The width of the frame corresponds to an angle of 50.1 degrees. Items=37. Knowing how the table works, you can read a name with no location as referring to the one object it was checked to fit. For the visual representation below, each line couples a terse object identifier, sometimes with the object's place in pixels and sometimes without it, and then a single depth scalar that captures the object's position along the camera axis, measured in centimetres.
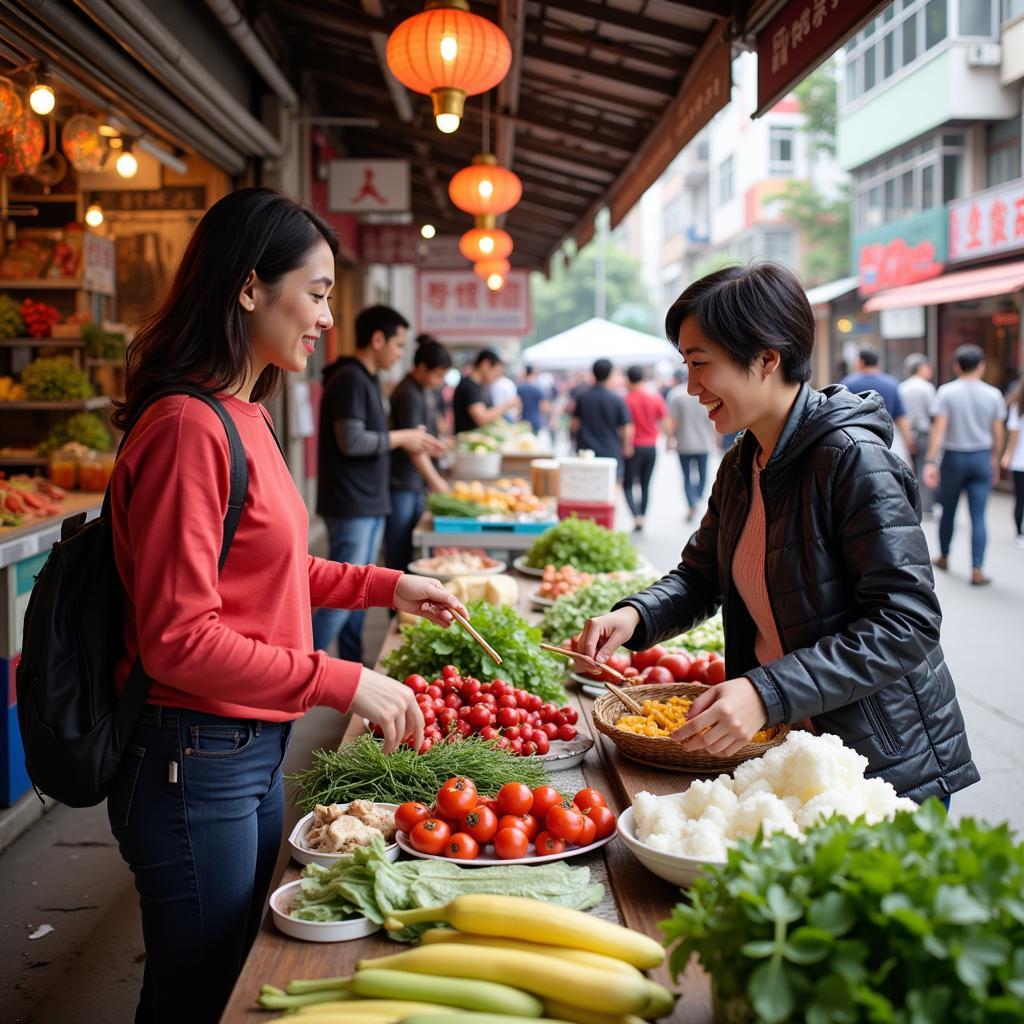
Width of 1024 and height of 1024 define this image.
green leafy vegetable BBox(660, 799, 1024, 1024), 132
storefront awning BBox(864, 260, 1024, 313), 1856
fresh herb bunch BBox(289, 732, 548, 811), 257
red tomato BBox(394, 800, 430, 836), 232
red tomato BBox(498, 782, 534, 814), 232
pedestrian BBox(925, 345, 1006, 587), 1024
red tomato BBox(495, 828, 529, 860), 220
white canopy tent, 2175
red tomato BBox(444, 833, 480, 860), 220
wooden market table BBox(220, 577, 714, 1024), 175
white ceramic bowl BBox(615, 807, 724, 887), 196
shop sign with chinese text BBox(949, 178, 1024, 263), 1908
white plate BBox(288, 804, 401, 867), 223
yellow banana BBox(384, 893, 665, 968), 173
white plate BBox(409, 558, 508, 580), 561
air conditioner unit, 2102
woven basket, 263
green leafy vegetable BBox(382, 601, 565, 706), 343
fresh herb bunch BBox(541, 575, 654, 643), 441
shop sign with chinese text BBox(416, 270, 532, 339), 1752
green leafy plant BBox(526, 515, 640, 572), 572
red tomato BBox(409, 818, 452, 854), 223
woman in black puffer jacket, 221
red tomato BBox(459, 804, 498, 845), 225
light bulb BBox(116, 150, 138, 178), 786
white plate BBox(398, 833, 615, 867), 217
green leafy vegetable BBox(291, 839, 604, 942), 198
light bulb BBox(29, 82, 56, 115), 559
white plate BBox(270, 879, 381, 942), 195
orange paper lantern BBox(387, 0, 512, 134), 479
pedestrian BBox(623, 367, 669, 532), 1436
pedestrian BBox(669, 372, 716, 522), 1468
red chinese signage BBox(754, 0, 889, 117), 374
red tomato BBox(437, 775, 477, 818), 230
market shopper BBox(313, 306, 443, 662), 649
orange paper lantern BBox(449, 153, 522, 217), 743
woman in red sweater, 190
